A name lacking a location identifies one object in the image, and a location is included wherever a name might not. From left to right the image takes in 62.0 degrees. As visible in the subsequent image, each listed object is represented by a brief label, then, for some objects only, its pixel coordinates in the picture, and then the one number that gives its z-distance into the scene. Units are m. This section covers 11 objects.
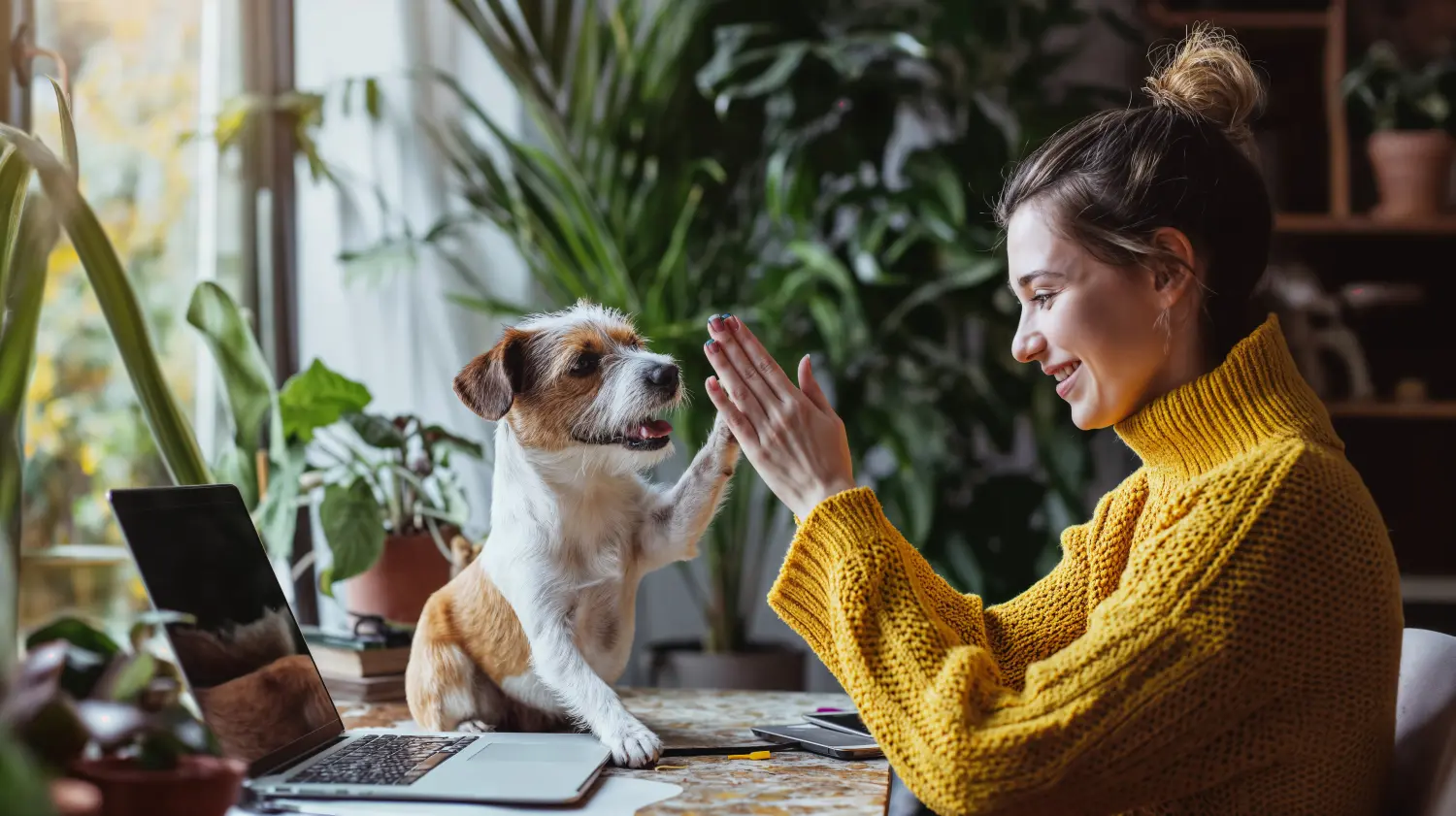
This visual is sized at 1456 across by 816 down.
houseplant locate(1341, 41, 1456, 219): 2.69
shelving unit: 2.75
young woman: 0.87
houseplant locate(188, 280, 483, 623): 1.65
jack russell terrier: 1.14
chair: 0.95
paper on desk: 0.94
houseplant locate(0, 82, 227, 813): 0.73
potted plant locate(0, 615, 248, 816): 0.68
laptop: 0.95
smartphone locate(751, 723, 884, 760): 1.16
